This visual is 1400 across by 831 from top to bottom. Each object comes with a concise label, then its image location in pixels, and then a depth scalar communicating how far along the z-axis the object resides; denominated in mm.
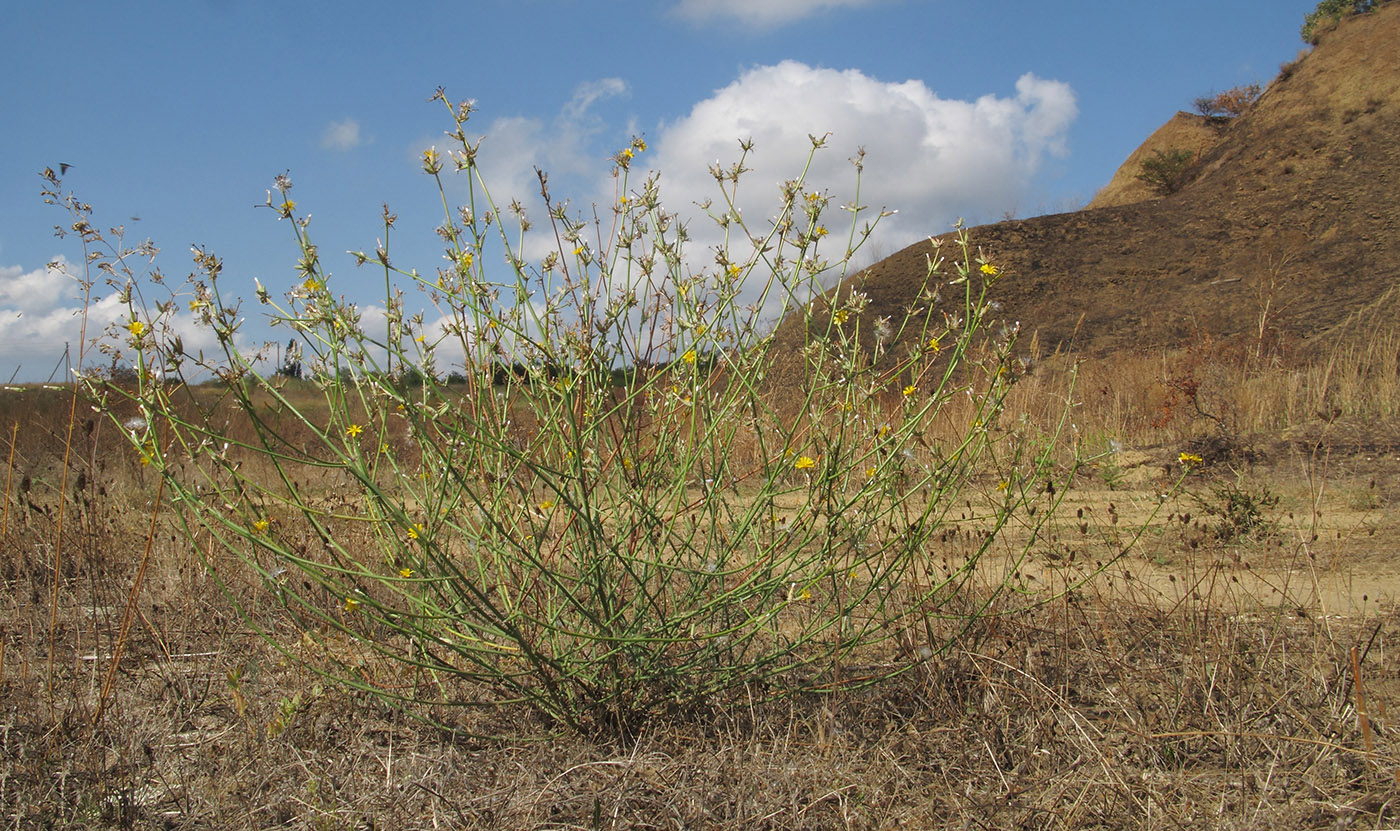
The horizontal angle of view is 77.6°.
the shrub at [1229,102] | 28109
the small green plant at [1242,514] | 3889
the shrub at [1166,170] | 23562
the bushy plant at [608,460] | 1755
